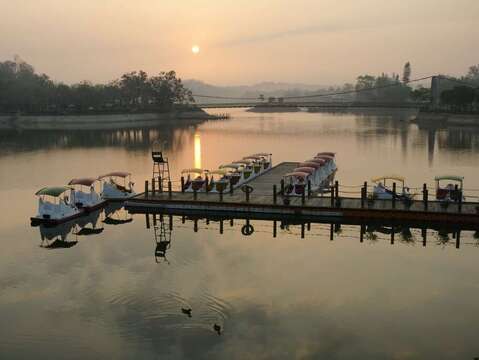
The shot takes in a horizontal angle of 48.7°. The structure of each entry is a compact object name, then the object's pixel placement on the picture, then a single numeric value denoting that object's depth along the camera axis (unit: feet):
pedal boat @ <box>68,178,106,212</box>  112.57
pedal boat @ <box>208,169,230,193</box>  119.50
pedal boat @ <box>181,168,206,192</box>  122.31
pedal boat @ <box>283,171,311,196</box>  115.96
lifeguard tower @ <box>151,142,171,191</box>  121.29
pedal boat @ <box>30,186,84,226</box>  103.24
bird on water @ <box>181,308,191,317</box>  61.82
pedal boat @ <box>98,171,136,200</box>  123.95
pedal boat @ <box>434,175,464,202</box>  104.37
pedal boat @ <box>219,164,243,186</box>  127.44
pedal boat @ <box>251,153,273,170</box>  160.08
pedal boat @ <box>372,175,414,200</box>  108.99
